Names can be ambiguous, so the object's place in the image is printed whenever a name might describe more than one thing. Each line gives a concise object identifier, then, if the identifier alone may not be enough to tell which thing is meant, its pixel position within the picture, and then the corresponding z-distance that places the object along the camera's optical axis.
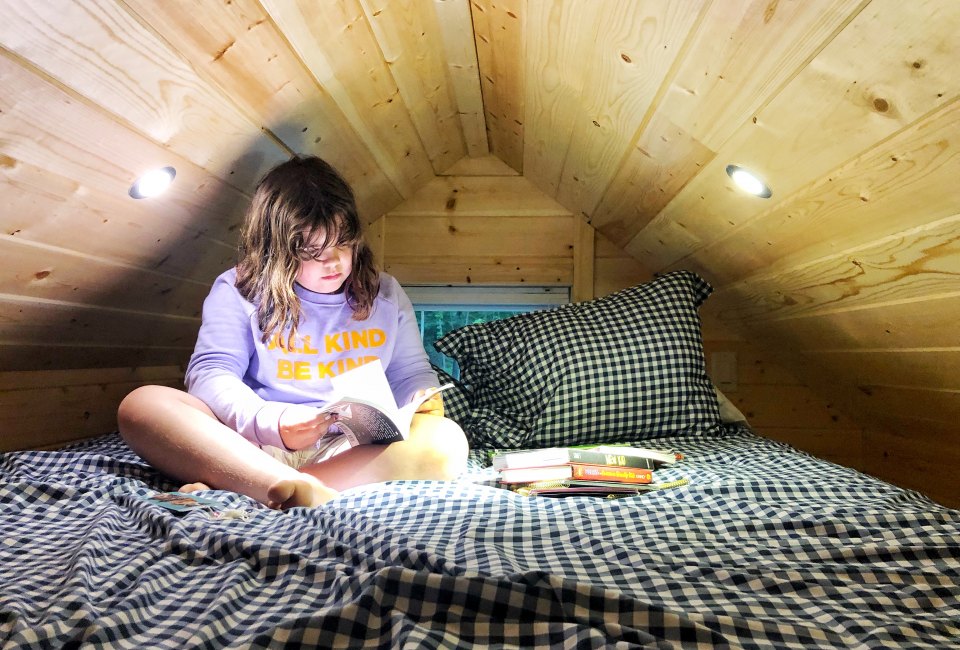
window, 2.54
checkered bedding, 0.62
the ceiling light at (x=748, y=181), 1.38
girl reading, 1.25
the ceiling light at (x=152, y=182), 1.34
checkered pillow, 1.83
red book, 1.28
